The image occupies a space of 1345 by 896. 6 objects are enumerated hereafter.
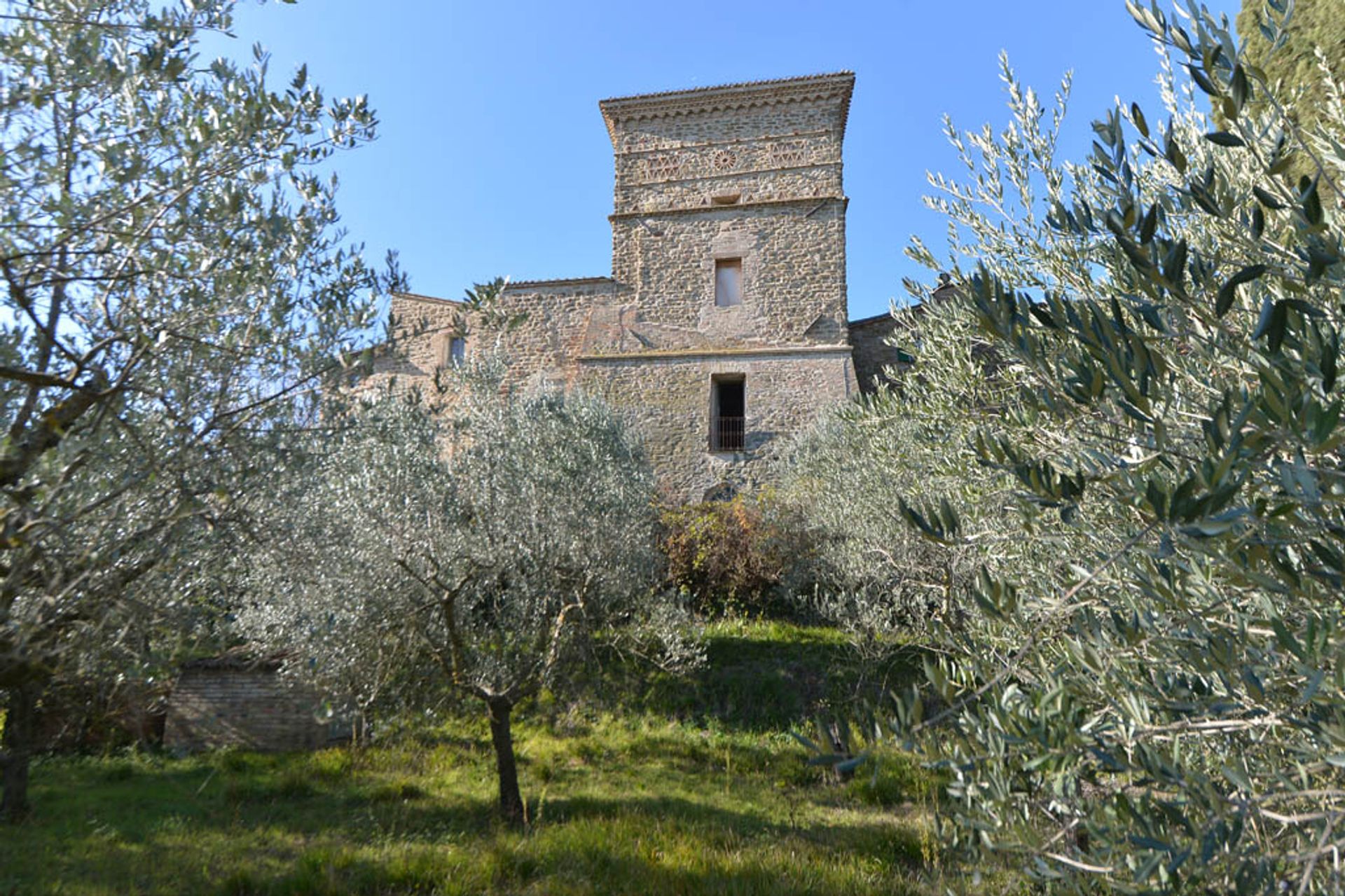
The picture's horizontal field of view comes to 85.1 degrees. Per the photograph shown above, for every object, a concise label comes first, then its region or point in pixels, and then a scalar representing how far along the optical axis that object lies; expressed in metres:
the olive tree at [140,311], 2.85
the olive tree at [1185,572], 1.38
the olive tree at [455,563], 6.26
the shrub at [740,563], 12.60
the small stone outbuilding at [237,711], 9.09
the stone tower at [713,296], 17.19
